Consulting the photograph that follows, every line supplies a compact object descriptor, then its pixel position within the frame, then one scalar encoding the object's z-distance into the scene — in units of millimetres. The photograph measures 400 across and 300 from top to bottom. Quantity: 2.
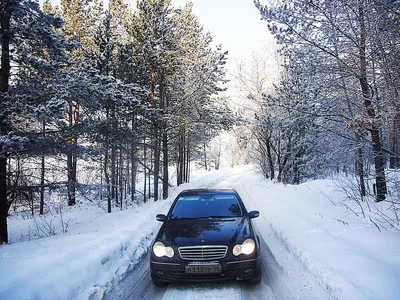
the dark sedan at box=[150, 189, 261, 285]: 4066
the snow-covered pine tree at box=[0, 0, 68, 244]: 8117
